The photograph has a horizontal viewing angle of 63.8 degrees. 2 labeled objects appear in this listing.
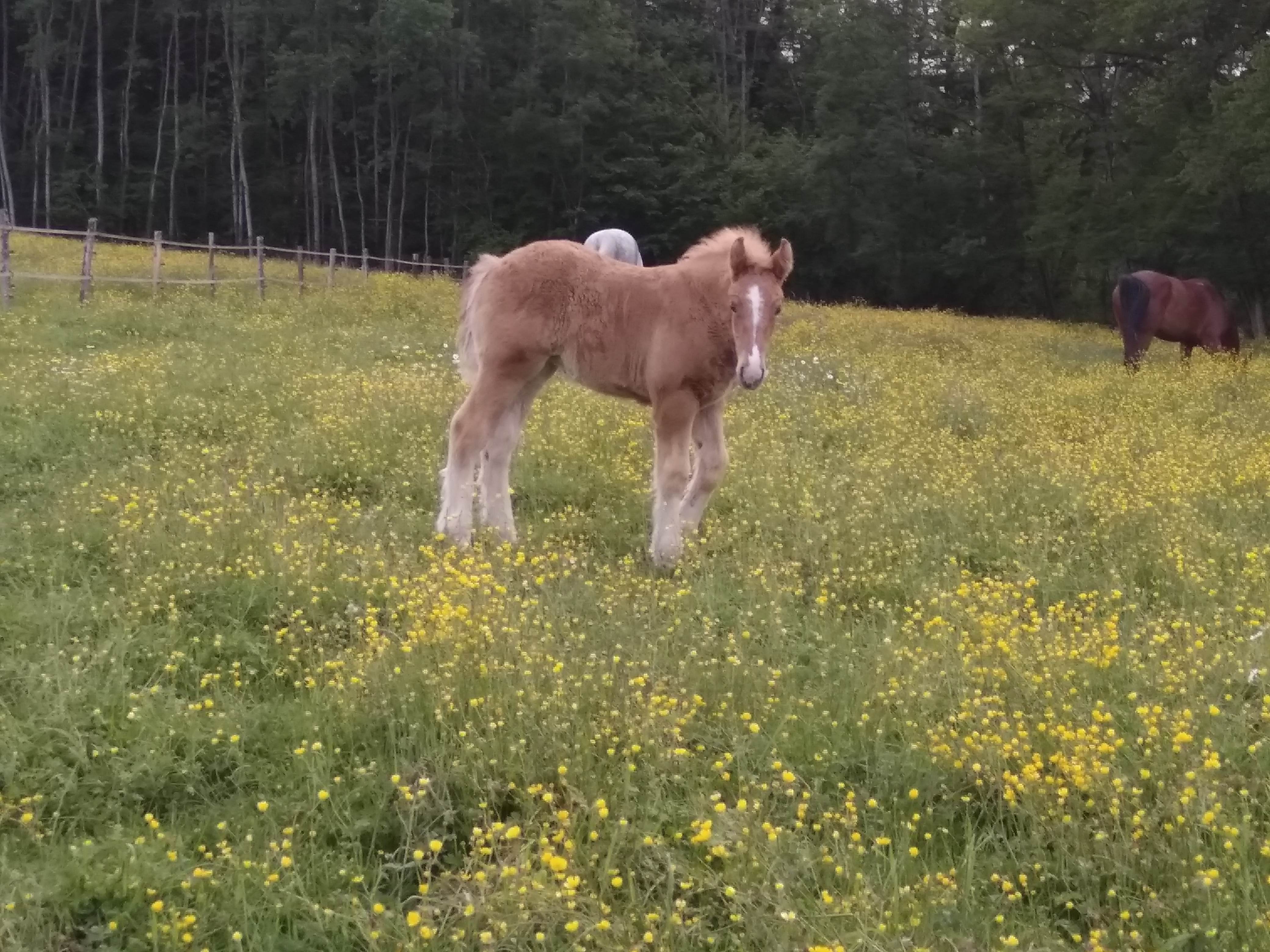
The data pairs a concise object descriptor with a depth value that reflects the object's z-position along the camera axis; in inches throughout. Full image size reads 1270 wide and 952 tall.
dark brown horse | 695.1
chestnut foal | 230.7
